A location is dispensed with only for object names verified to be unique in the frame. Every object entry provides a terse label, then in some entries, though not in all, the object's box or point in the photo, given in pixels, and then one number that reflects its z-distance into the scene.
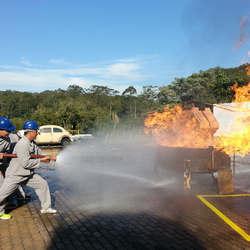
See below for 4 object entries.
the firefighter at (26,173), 6.75
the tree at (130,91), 81.19
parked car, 28.83
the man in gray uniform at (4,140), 7.18
